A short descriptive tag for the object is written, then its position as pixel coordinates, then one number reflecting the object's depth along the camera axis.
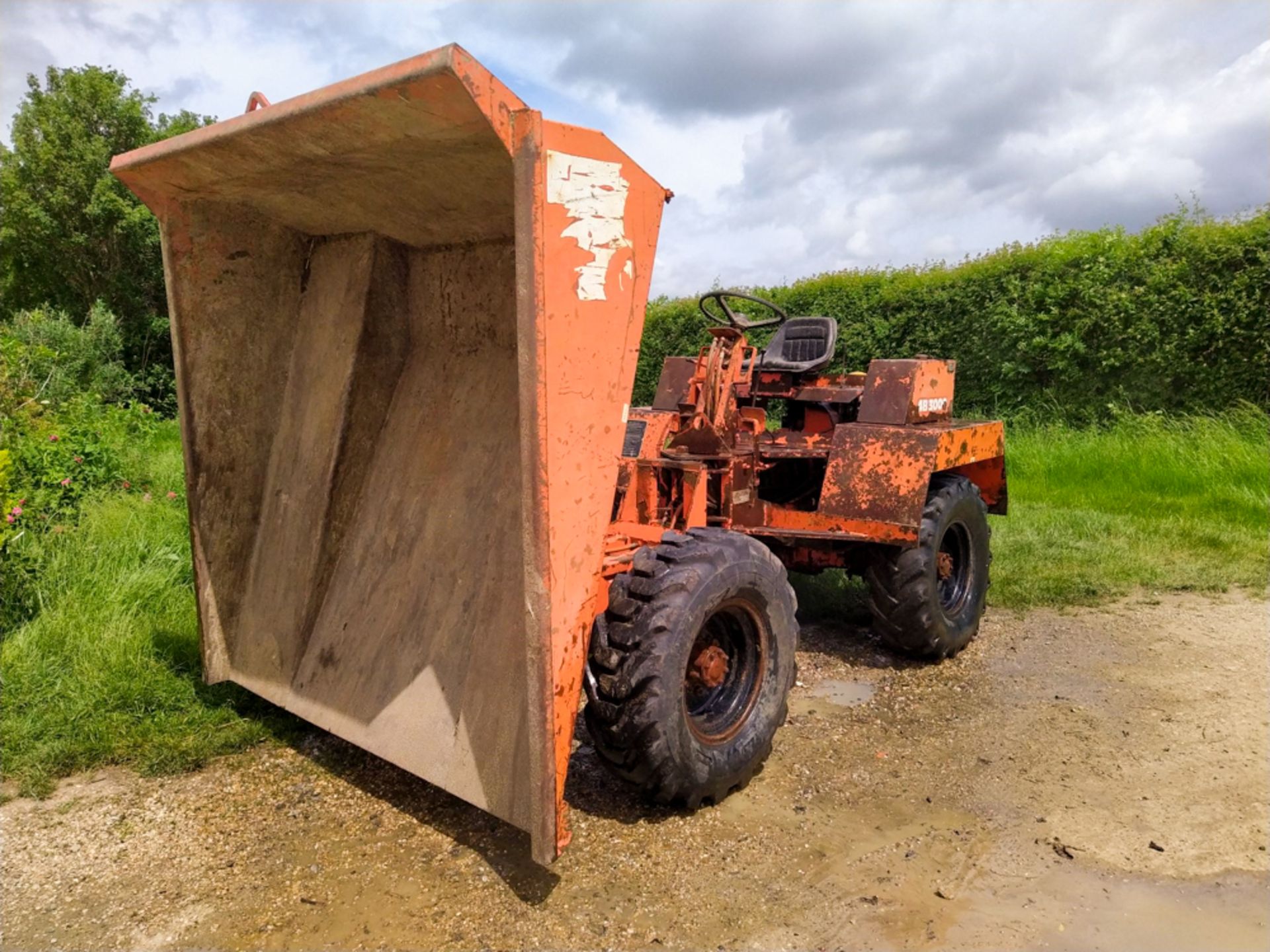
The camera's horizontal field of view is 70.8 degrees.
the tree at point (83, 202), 14.12
